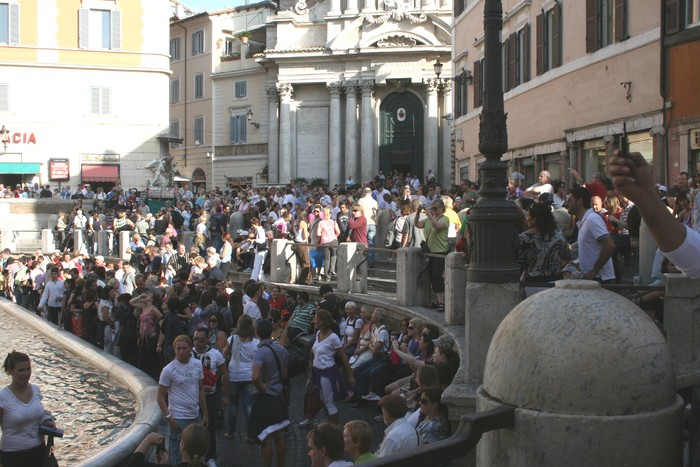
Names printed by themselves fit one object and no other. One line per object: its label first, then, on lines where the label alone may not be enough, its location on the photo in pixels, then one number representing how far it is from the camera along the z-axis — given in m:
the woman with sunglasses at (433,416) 7.18
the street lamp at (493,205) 8.22
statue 40.47
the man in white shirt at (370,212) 20.80
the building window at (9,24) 42.59
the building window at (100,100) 43.38
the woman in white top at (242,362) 10.88
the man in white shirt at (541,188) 13.73
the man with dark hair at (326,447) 6.37
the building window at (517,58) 25.12
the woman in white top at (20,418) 7.88
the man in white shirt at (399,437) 6.44
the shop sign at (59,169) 42.84
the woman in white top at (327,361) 10.95
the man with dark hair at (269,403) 9.59
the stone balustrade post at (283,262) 20.45
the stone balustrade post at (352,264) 17.17
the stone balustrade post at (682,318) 7.53
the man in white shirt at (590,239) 8.12
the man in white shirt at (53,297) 21.44
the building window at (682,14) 16.44
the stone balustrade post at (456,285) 11.62
